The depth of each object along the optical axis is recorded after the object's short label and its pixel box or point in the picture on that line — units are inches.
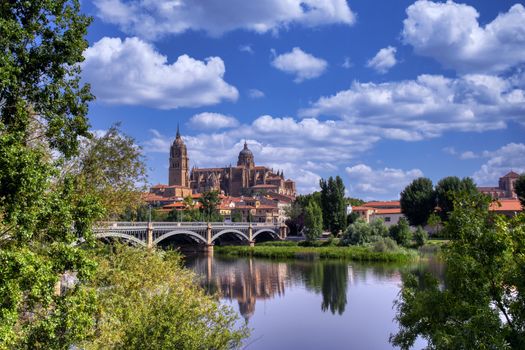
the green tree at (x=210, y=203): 4539.9
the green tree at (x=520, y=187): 3002.0
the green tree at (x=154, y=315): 527.8
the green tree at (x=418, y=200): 3654.0
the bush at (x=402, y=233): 3009.4
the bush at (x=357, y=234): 3093.0
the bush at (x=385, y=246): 2684.5
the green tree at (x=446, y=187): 3491.6
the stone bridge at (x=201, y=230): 2619.3
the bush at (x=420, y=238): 3038.9
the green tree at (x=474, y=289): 481.4
